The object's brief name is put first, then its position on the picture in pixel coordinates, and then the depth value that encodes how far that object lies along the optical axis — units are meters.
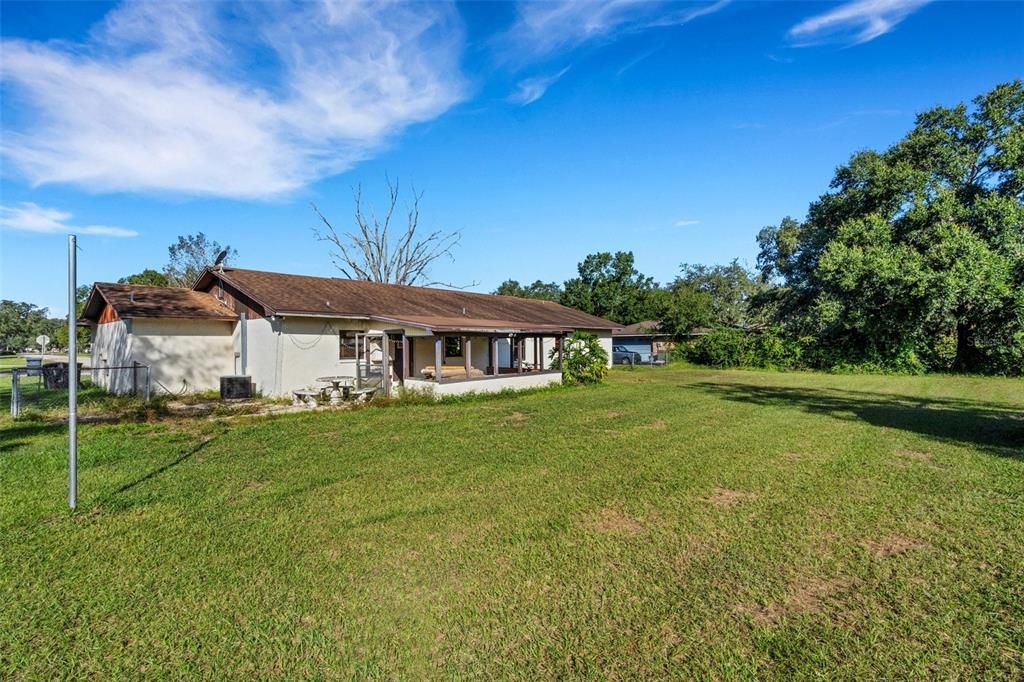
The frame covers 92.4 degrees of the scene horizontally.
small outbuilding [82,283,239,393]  15.00
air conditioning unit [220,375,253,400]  14.55
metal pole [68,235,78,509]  4.52
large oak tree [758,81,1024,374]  20.94
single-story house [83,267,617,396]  14.83
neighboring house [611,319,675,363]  33.75
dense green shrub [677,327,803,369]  26.95
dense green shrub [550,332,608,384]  18.53
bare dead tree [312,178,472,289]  36.53
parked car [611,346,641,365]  31.53
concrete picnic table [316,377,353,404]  13.90
